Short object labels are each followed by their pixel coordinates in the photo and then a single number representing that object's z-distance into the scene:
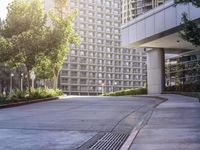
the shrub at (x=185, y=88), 36.72
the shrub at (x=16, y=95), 28.73
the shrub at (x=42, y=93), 33.32
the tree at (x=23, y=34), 33.16
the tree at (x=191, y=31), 15.26
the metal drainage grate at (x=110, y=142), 10.35
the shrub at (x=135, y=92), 49.47
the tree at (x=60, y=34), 34.56
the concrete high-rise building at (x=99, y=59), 127.19
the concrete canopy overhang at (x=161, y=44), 35.88
